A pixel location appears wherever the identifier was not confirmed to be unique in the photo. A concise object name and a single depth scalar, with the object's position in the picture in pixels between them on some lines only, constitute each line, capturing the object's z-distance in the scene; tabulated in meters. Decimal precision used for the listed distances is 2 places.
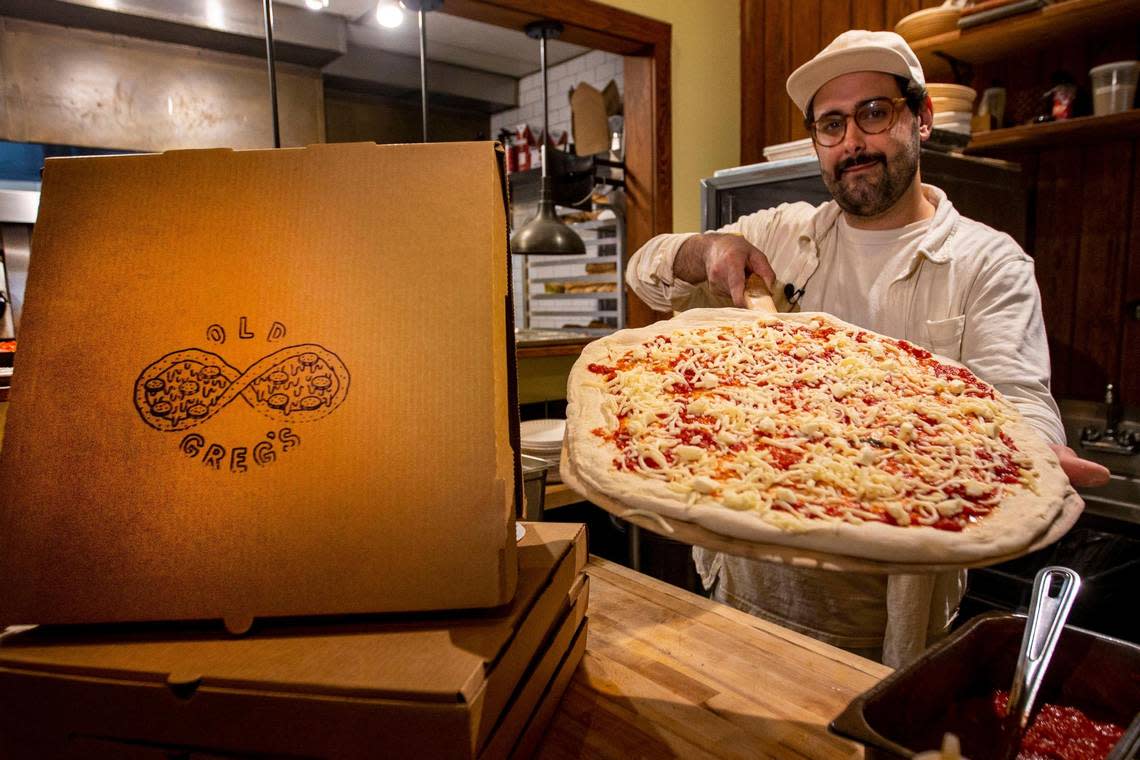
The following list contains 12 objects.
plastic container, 2.28
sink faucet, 2.42
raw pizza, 0.76
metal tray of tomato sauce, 0.68
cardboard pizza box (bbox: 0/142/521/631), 0.72
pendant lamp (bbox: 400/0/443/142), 2.24
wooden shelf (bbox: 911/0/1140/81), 2.30
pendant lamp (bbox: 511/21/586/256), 3.07
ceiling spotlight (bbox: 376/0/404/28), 3.77
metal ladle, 0.69
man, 1.46
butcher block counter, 0.80
